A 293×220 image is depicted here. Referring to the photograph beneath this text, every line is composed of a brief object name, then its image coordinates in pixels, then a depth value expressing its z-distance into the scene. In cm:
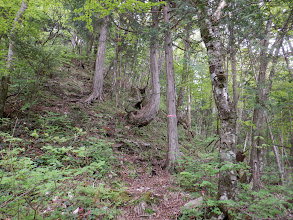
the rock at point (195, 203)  323
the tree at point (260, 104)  415
